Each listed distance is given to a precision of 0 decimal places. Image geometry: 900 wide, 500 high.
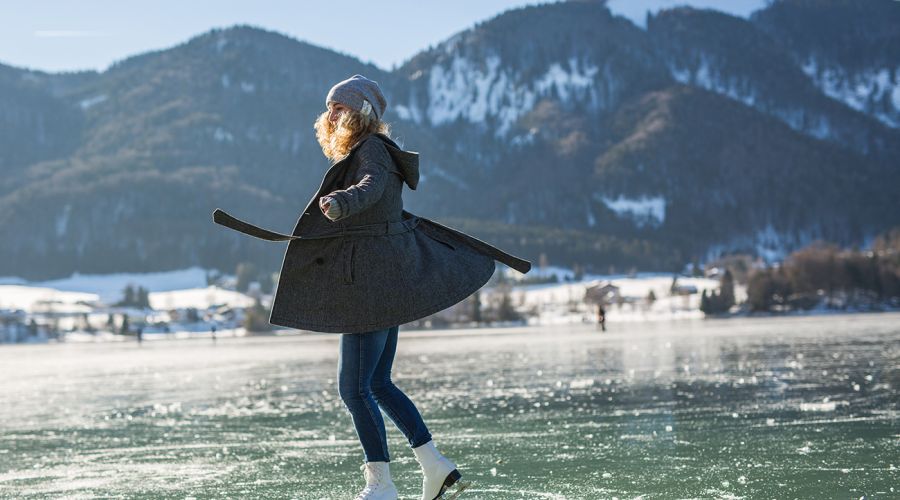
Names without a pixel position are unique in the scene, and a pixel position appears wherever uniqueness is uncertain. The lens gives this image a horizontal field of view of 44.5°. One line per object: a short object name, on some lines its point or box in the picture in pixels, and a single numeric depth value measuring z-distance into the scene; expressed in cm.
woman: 673
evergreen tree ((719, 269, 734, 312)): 16505
